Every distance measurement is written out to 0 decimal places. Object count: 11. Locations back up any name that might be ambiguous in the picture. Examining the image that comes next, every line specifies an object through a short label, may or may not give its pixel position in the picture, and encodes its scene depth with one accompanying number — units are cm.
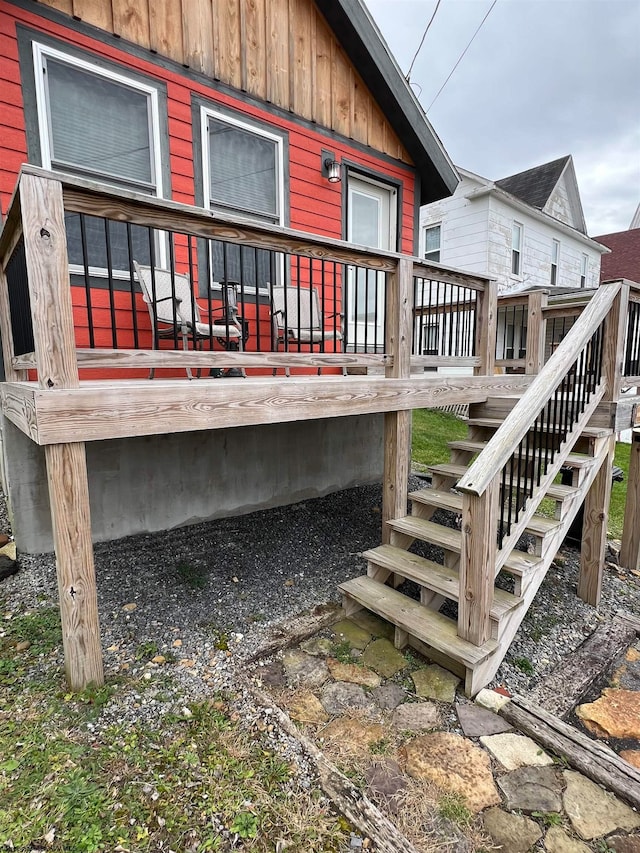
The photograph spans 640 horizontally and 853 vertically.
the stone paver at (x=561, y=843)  164
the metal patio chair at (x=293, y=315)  446
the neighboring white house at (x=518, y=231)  1077
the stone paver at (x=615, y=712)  232
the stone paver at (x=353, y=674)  248
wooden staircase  246
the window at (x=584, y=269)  1416
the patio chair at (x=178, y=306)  362
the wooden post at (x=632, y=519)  422
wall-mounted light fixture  486
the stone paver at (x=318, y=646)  273
